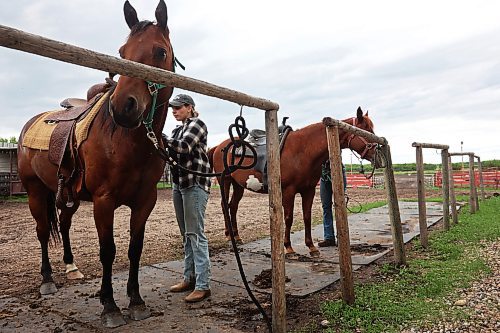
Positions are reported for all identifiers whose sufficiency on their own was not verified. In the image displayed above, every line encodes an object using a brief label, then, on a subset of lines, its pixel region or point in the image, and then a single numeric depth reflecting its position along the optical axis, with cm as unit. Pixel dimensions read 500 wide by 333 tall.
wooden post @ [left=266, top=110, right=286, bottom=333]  265
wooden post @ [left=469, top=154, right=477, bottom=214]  916
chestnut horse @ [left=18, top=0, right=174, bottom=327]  276
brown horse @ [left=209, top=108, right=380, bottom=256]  531
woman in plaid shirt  341
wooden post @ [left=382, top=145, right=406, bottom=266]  447
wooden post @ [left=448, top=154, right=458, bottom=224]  762
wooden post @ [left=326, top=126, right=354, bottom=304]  325
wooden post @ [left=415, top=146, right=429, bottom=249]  541
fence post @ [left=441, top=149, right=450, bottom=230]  678
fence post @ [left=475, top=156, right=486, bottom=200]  1183
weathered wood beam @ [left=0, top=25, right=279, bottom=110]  149
